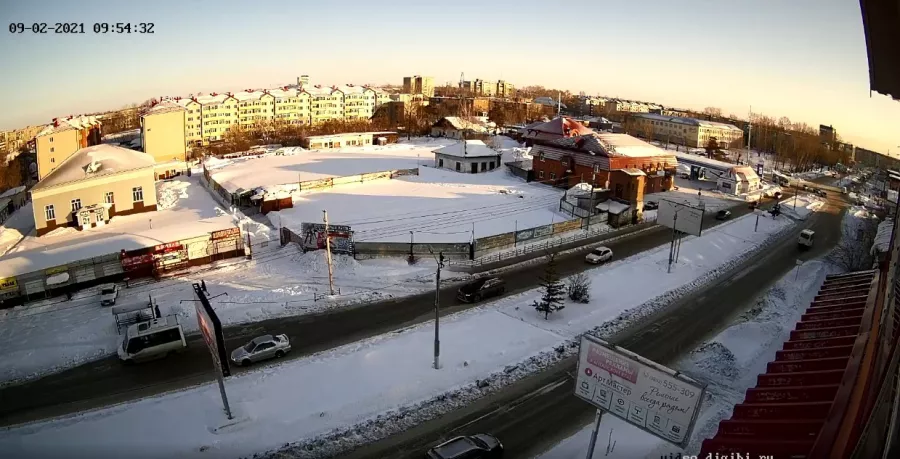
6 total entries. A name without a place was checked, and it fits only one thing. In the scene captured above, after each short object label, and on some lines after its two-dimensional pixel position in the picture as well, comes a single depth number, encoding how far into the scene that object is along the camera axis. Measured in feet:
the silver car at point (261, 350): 50.19
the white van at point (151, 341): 50.14
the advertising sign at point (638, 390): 27.68
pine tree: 60.64
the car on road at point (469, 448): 36.04
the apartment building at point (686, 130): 279.90
